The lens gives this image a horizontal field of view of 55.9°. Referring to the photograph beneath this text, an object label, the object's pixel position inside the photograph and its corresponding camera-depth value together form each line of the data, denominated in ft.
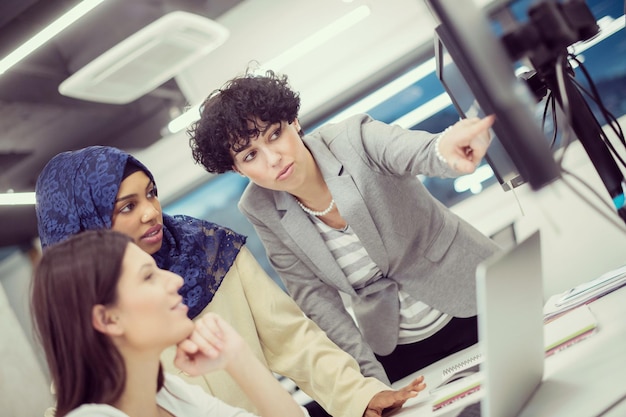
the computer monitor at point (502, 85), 2.34
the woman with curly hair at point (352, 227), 5.02
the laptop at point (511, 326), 2.45
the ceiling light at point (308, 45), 8.99
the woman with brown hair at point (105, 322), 3.32
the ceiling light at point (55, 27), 6.76
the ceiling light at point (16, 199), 10.44
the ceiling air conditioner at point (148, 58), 7.73
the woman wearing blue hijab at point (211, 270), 4.48
